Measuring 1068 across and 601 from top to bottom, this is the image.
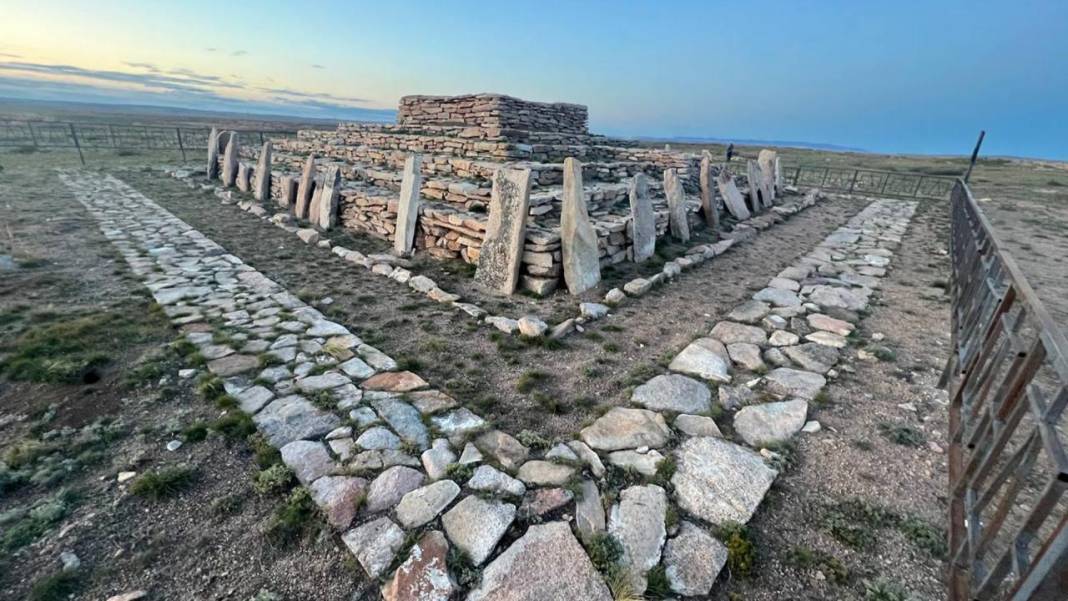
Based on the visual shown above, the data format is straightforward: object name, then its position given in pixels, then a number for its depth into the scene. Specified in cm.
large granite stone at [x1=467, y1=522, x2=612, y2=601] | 217
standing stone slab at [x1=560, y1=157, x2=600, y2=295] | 624
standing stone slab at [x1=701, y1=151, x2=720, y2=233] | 1032
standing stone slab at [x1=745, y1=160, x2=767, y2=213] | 1281
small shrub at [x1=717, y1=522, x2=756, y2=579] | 234
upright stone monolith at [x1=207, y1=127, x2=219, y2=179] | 1489
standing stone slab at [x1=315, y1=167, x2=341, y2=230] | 948
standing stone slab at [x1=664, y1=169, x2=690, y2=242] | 897
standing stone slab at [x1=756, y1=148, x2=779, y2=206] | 1446
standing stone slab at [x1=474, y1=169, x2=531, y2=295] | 616
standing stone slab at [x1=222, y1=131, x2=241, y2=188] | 1371
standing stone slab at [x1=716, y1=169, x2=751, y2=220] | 1162
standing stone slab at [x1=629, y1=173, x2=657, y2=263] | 769
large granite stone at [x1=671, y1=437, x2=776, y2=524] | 271
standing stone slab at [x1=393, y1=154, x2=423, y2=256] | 775
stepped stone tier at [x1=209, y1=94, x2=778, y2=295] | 742
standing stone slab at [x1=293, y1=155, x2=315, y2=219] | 1020
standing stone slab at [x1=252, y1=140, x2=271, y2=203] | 1187
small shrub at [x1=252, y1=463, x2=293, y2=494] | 280
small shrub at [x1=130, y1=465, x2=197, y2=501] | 273
